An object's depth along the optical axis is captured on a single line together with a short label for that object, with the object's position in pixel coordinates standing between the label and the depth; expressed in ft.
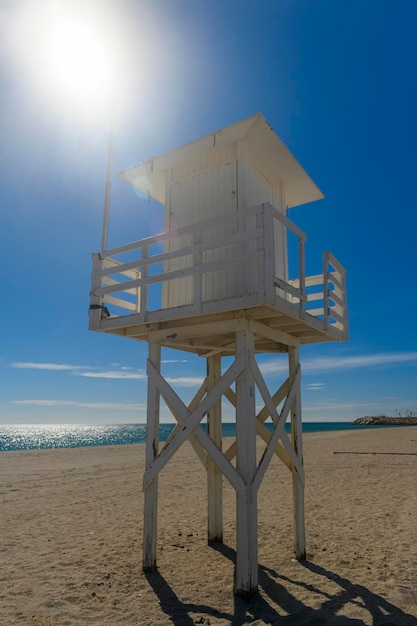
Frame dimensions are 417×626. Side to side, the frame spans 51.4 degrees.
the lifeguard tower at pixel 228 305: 19.34
